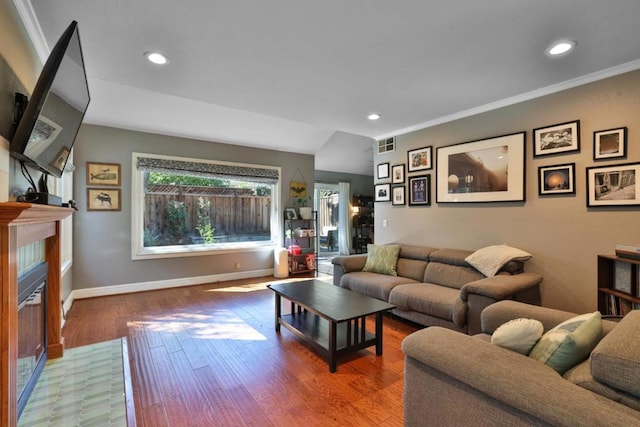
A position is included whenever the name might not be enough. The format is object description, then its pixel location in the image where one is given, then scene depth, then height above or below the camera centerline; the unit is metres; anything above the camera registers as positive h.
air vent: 4.42 +1.04
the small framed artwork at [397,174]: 4.28 +0.58
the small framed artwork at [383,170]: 4.50 +0.66
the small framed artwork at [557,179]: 2.70 +0.32
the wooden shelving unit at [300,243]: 5.74 -0.57
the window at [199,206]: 4.54 +0.15
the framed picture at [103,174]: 4.09 +0.58
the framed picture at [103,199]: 4.10 +0.23
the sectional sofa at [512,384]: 0.95 -0.61
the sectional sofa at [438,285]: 2.54 -0.75
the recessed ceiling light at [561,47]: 2.06 +1.18
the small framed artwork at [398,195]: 4.26 +0.28
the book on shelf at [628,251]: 2.12 -0.27
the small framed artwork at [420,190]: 3.93 +0.32
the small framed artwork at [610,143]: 2.42 +0.58
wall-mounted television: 1.47 +0.58
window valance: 4.50 +0.75
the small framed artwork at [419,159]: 3.93 +0.74
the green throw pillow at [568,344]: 1.20 -0.54
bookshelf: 2.20 -0.56
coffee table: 2.35 -0.89
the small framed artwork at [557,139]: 2.68 +0.70
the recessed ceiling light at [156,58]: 2.22 +1.19
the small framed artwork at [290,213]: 5.79 +0.03
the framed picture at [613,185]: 2.37 +0.23
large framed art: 3.08 +0.49
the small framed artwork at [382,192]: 4.48 +0.33
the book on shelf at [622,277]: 2.34 -0.50
